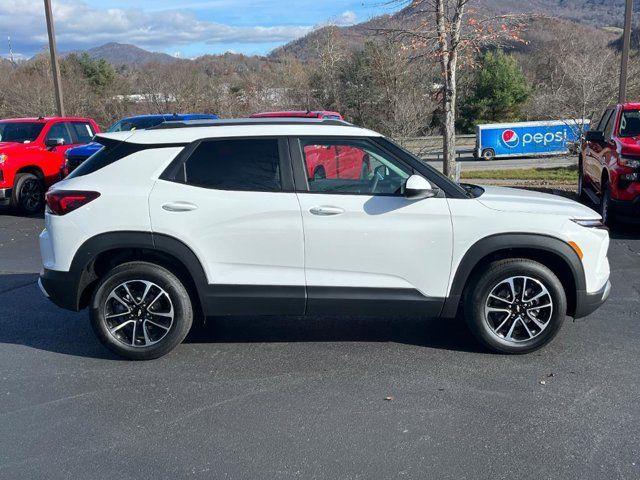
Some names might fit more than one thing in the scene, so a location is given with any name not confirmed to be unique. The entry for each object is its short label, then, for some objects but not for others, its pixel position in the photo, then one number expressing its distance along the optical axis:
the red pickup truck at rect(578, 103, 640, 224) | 9.03
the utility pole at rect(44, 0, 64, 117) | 18.80
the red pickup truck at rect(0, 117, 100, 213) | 12.18
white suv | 4.76
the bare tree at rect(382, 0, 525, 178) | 12.02
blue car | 12.25
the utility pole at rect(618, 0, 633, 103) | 14.16
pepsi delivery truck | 38.06
